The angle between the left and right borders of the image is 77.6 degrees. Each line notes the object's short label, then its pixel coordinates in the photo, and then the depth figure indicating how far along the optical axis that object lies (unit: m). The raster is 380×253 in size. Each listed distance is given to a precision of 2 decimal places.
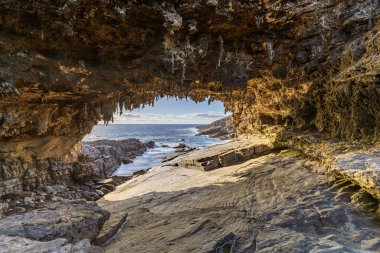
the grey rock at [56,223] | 5.55
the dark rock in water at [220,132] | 63.90
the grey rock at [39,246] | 4.65
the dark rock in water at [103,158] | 18.70
